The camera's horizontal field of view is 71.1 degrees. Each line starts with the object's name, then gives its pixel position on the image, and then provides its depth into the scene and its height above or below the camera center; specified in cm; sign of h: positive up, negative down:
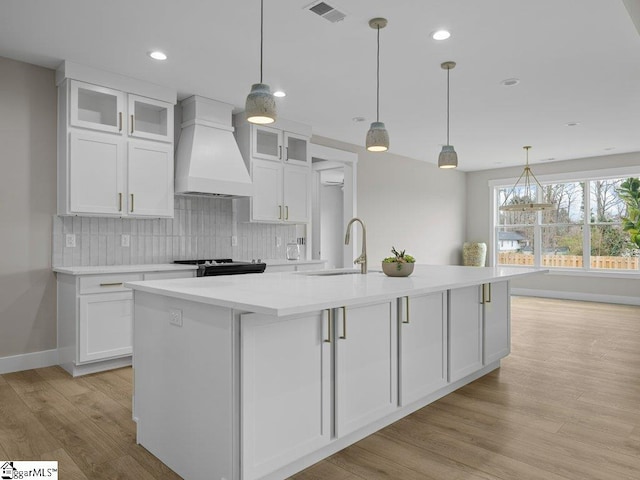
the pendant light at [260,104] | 234 +71
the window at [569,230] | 786 +20
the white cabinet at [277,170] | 513 +85
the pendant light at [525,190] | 840 +100
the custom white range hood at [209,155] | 441 +88
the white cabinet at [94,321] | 358 -67
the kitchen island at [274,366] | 182 -60
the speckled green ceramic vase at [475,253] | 897 -26
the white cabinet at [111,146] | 377 +84
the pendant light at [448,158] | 366 +68
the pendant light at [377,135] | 306 +73
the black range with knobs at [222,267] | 410 -26
